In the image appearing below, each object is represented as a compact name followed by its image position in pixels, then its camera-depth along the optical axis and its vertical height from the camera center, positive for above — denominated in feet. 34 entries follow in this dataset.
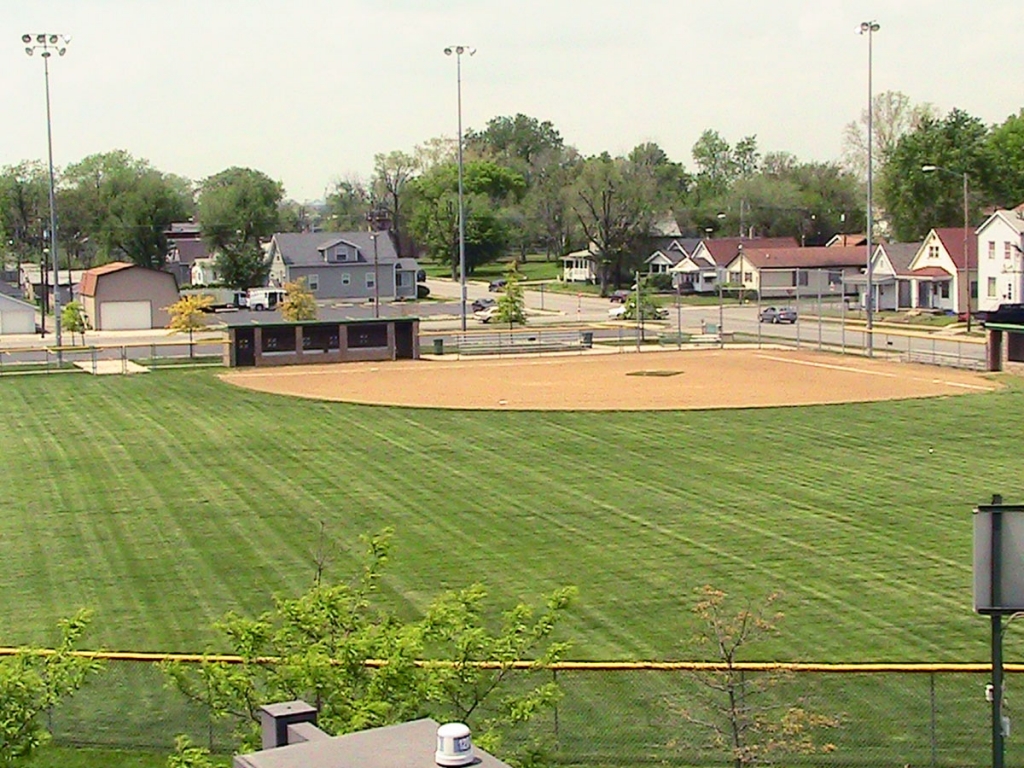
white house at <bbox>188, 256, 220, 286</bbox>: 476.54 -4.21
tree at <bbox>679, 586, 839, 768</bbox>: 53.78 -17.93
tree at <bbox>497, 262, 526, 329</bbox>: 291.99 -9.90
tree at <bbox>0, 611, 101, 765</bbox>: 45.03 -13.33
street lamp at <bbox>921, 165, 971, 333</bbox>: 287.26 -3.94
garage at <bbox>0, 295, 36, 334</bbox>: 340.18 -12.22
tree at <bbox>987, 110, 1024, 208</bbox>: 427.33 +23.67
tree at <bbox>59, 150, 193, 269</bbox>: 461.37 +14.78
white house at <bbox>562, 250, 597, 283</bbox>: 477.36 -4.21
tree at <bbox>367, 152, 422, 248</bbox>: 599.98 +31.76
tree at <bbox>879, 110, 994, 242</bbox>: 414.82 +21.13
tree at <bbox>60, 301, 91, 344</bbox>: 305.94 -11.65
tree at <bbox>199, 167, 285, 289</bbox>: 437.99 +9.00
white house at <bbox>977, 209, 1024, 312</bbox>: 312.89 -2.68
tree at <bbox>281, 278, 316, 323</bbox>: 300.20 -9.76
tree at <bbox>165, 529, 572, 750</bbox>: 44.24 -12.58
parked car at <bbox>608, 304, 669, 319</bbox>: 301.02 -13.00
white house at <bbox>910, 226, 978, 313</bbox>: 339.77 -5.23
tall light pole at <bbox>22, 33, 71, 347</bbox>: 264.72 +39.10
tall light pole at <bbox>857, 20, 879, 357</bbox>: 251.39 +22.30
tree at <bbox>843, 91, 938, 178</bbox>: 543.80 +47.26
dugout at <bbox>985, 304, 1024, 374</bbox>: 203.21 -12.94
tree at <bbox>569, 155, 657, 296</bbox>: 459.73 +11.79
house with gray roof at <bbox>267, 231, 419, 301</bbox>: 430.20 -2.55
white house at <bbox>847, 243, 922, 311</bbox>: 363.97 -7.03
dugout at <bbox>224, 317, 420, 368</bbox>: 237.45 -13.68
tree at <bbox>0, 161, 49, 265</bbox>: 520.01 +16.85
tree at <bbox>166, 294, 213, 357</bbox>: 282.15 -10.43
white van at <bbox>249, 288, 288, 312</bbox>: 395.55 -10.82
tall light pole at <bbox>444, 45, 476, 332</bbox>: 300.07 +9.05
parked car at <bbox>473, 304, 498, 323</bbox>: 324.54 -14.19
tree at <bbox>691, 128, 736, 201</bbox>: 640.58 +26.07
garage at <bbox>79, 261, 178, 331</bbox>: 349.00 -8.52
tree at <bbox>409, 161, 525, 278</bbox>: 499.51 +11.29
